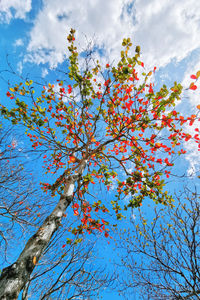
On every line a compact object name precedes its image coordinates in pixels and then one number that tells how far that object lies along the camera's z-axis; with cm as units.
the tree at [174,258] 435
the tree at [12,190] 412
